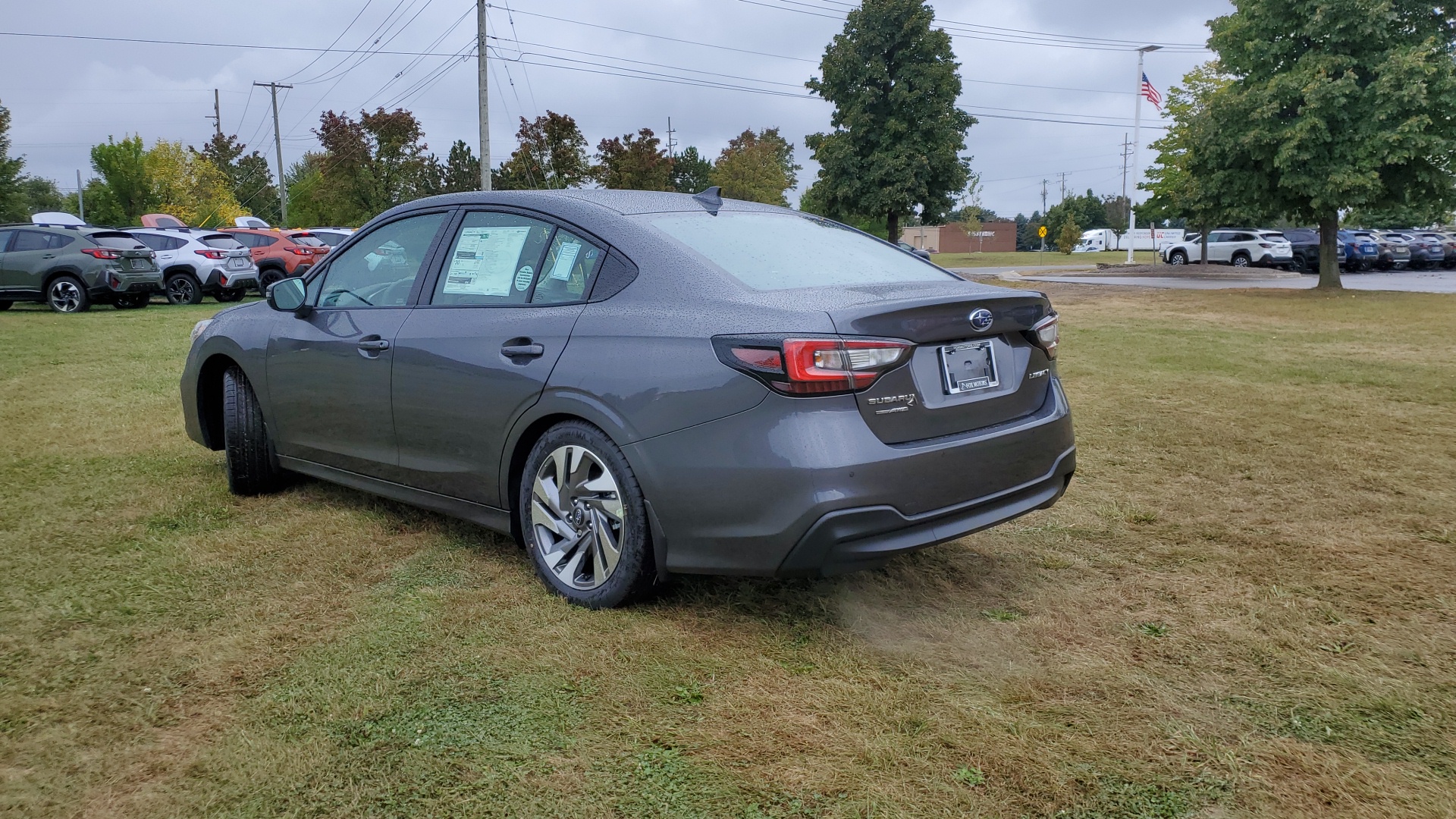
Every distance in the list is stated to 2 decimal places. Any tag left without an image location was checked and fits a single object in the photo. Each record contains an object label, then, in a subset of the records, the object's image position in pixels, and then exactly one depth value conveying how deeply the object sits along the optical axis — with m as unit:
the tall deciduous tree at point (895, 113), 40.53
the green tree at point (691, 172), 70.69
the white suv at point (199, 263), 22.08
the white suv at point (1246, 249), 38.84
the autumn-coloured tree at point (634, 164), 48.75
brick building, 99.72
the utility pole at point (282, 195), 54.41
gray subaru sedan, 3.14
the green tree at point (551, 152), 47.56
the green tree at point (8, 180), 50.38
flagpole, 43.19
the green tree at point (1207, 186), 24.53
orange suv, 23.30
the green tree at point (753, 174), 65.19
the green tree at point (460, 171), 52.95
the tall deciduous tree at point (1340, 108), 21.88
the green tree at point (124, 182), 57.22
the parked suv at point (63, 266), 19.28
